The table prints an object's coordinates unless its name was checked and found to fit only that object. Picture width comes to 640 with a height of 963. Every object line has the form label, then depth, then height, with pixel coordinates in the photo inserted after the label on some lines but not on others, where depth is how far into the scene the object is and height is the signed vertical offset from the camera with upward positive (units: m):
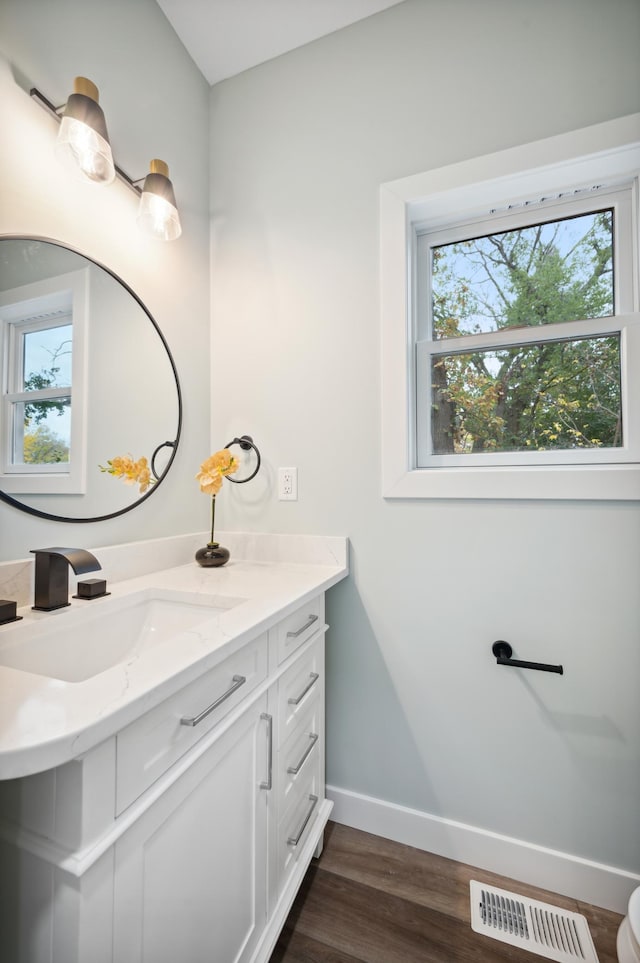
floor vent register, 1.04 -1.12
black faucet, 0.92 -0.18
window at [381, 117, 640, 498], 1.24 +0.54
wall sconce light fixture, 1.03 +0.90
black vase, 1.43 -0.21
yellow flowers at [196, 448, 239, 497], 1.37 +0.08
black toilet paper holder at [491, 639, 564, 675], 1.17 -0.48
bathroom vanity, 0.52 -0.43
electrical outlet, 1.54 +0.04
